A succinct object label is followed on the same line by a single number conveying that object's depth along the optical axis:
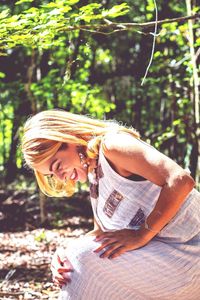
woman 2.52
